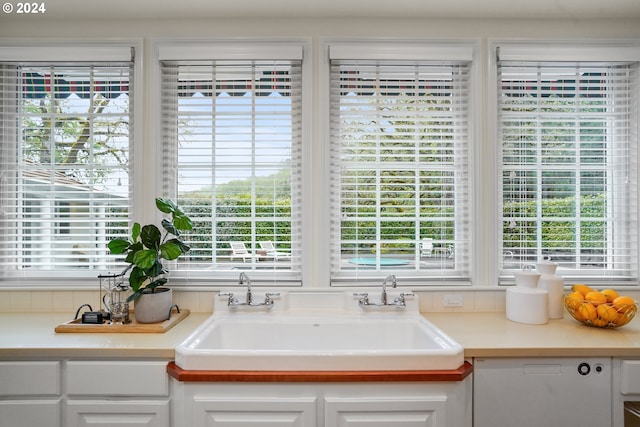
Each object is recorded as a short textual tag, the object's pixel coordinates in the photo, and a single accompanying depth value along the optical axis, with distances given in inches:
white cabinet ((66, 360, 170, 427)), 57.3
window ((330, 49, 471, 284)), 80.7
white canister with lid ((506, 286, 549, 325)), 70.8
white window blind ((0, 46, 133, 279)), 81.7
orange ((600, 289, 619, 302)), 69.0
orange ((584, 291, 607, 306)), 67.6
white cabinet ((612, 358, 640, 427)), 58.1
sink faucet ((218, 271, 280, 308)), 76.4
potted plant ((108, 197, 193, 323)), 67.7
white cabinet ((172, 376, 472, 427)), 54.4
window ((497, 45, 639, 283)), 81.0
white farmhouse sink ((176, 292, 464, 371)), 67.5
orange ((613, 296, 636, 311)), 65.1
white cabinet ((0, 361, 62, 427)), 57.9
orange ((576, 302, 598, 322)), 66.4
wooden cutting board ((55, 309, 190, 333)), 65.7
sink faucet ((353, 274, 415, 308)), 76.0
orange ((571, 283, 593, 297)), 72.5
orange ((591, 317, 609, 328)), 66.0
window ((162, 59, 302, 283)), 81.0
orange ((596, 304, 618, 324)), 65.0
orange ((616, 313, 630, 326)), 65.1
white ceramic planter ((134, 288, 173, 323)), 68.6
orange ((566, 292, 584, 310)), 68.8
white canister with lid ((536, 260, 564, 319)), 73.8
